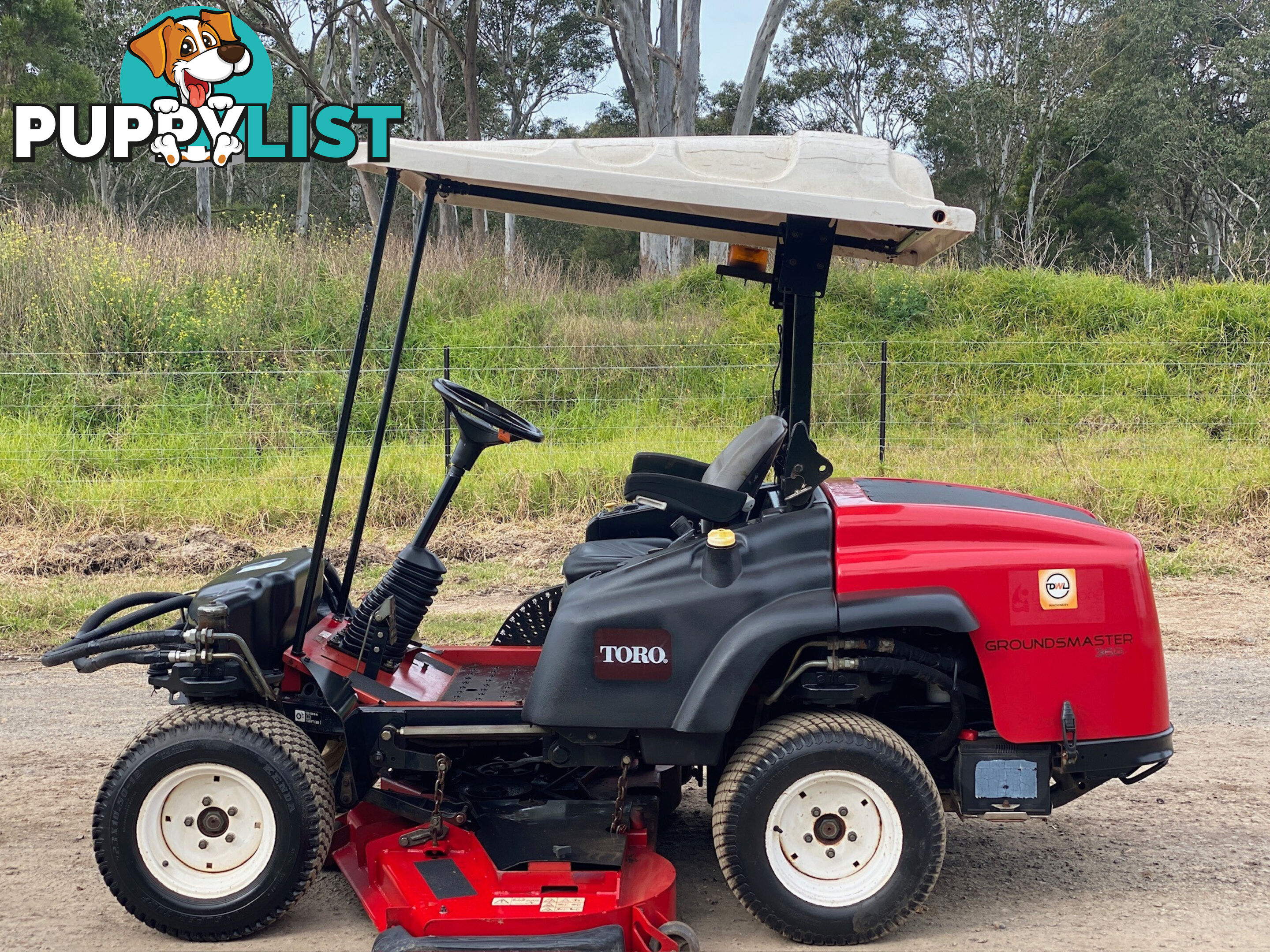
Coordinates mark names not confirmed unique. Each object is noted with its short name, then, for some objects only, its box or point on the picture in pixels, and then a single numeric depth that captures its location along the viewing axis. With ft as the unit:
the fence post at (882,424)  35.14
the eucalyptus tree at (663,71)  59.47
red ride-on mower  10.80
